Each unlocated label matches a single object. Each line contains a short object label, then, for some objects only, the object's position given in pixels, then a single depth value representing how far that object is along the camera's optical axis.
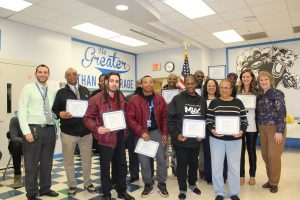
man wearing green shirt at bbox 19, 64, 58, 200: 3.18
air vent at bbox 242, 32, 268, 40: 7.40
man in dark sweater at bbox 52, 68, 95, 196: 3.38
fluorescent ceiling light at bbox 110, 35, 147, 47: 7.64
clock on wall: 9.18
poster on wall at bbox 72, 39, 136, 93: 7.64
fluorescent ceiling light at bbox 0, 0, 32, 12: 4.86
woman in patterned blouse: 3.33
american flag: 6.07
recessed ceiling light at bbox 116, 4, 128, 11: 5.04
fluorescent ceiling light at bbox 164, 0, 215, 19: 5.13
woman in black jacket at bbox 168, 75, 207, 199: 3.14
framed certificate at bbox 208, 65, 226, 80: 8.91
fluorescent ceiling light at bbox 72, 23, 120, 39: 6.45
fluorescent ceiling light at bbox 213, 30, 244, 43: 7.22
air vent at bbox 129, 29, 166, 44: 6.99
